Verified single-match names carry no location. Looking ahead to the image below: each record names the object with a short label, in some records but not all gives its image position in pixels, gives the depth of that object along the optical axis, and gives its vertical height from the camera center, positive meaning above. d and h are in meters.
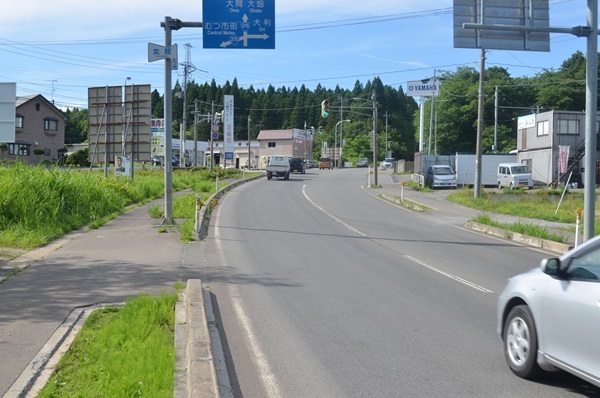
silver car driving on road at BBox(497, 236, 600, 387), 5.04 -1.26
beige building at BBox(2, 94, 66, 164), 60.16 +4.50
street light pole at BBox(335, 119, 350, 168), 97.74 +2.97
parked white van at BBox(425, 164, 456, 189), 44.09 -0.15
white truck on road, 54.06 +0.47
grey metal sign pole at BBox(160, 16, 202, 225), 18.31 +2.07
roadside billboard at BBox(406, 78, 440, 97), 62.03 +8.67
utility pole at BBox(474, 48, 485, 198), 33.06 +2.22
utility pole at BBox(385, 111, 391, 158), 108.12 +4.49
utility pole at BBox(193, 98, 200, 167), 60.81 +3.82
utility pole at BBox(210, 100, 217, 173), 63.52 +4.25
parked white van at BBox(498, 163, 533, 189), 42.78 -0.06
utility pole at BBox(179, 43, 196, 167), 63.08 +9.48
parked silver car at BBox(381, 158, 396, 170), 89.64 +1.54
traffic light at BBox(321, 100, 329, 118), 39.62 +4.28
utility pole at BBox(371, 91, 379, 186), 47.18 +3.60
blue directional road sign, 18.30 +4.50
